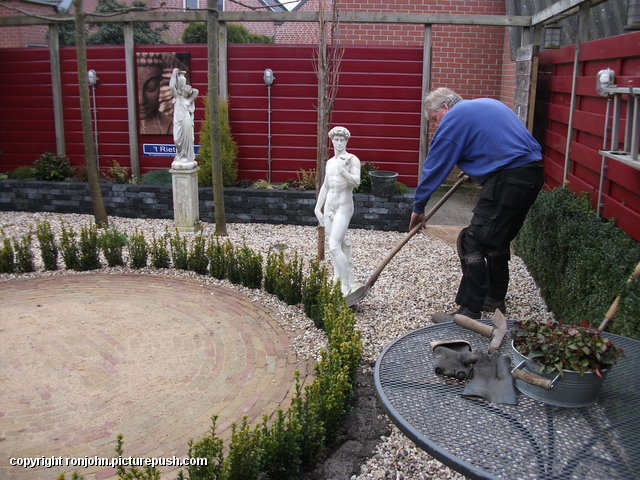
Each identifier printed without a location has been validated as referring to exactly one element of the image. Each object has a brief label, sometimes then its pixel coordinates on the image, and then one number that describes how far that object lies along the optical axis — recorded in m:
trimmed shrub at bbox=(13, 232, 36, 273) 7.05
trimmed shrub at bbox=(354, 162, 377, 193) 9.52
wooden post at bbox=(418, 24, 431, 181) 9.70
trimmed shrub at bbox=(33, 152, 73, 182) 10.41
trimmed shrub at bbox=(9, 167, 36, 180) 10.57
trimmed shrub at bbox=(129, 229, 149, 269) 7.17
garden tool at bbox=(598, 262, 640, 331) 3.38
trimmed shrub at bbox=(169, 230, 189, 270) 7.12
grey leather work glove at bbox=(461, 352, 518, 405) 2.52
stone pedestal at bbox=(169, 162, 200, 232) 8.95
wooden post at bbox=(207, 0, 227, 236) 8.27
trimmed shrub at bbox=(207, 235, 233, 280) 6.88
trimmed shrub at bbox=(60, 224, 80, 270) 7.11
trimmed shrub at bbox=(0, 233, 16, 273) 6.96
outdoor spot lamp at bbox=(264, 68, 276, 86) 10.04
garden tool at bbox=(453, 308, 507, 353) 2.95
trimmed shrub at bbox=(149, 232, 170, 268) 7.18
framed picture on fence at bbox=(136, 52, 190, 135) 10.41
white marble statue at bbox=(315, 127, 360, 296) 5.72
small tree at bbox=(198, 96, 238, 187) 9.84
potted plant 2.38
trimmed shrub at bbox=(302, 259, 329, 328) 5.62
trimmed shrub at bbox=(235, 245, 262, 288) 6.59
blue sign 10.66
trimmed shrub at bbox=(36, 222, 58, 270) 7.10
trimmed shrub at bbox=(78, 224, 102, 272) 7.15
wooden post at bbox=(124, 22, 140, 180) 10.28
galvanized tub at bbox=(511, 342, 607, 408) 2.38
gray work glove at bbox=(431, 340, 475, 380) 2.70
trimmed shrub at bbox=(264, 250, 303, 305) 6.11
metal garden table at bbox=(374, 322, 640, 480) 2.11
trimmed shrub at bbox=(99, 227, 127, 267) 7.21
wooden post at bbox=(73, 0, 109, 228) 8.47
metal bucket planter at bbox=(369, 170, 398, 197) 9.16
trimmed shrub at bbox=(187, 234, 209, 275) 7.05
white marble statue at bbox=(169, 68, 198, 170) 8.80
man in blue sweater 4.89
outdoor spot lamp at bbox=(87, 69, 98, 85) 10.58
